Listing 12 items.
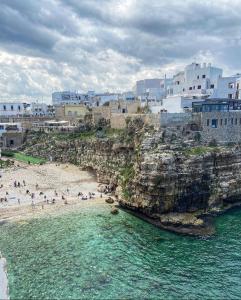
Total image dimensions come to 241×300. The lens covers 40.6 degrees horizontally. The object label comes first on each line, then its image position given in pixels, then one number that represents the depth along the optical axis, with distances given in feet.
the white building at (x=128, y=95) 309.28
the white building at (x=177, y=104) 190.90
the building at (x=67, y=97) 421.59
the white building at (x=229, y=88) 219.82
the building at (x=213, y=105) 179.42
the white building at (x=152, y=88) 304.15
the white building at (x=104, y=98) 336.49
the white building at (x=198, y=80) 231.09
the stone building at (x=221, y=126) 177.06
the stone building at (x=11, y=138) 292.20
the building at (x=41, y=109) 362.94
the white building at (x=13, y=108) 367.54
